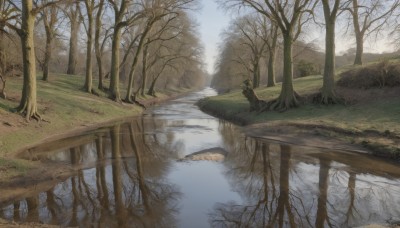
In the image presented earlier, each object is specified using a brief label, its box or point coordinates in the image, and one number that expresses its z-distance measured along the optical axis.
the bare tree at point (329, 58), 22.28
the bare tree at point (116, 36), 28.97
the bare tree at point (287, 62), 23.36
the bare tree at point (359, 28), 30.69
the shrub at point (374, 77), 21.64
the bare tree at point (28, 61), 16.06
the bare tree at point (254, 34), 42.93
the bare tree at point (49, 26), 27.16
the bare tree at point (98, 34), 30.46
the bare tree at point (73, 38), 29.38
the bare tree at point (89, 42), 29.89
